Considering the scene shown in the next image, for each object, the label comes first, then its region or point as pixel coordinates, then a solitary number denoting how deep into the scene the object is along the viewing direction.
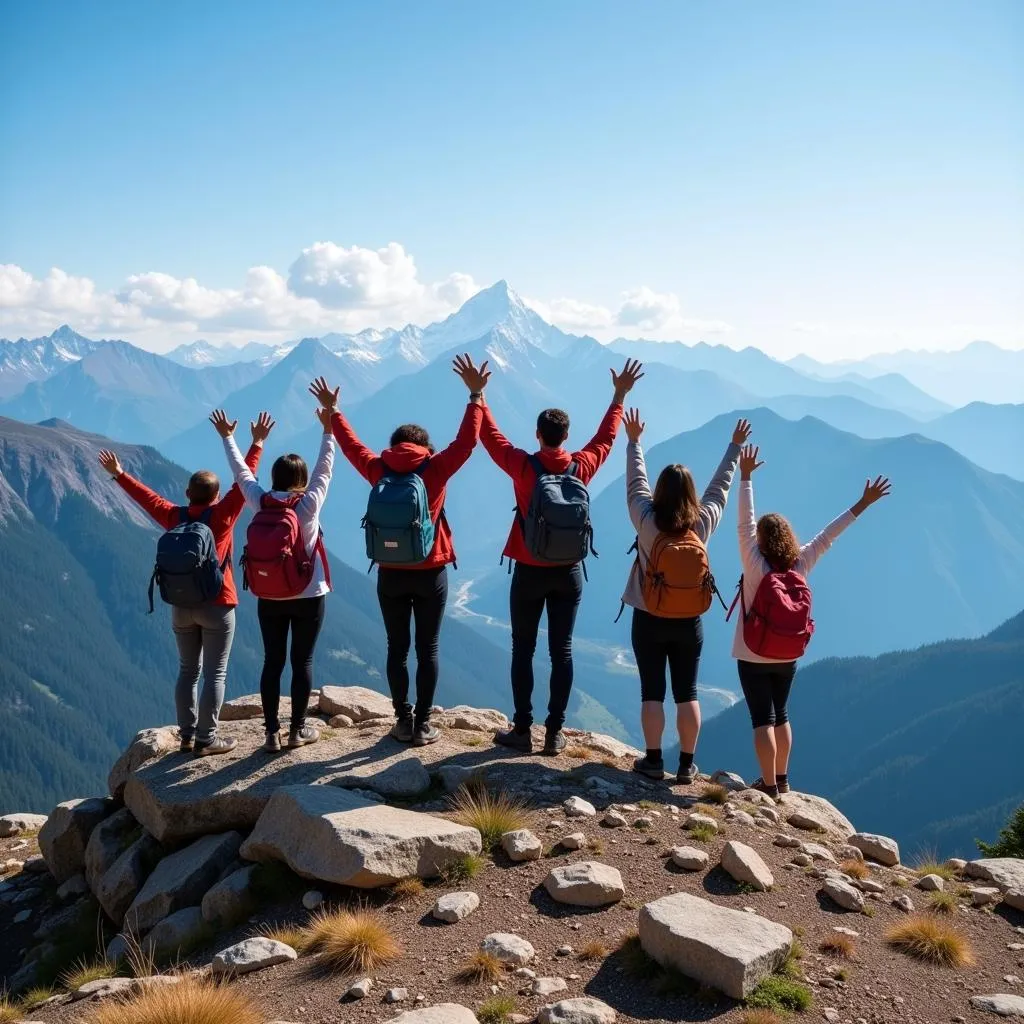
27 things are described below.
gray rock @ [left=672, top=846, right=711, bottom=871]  8.27
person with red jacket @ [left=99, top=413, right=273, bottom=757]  10.70
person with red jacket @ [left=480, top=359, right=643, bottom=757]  10.03
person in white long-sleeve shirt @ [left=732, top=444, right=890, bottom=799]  10.05
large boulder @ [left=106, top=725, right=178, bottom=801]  12.30
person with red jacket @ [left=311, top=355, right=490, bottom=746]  10.03
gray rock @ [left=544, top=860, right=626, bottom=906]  7.61
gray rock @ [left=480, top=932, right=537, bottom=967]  6.79
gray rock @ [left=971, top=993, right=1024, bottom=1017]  6.23
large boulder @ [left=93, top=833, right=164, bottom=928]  10.68
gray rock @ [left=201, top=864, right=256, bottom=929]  8.59
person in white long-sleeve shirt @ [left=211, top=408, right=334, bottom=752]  10.21
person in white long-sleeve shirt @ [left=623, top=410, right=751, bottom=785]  9.68
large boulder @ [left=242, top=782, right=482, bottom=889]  7.89
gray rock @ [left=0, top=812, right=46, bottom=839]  16.14
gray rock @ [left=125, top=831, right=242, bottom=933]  9.64
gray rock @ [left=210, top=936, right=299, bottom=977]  7.16
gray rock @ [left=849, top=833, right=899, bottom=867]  9.55
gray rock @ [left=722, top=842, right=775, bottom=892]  7.98
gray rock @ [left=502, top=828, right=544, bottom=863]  8.35
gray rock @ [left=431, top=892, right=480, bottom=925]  7.48
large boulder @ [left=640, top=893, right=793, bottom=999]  6.17
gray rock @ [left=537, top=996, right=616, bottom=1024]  5.90
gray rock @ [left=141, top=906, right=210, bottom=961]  8.51
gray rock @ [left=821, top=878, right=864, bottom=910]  7.78
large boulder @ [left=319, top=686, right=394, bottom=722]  14.01
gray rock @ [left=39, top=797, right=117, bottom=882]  12.58
